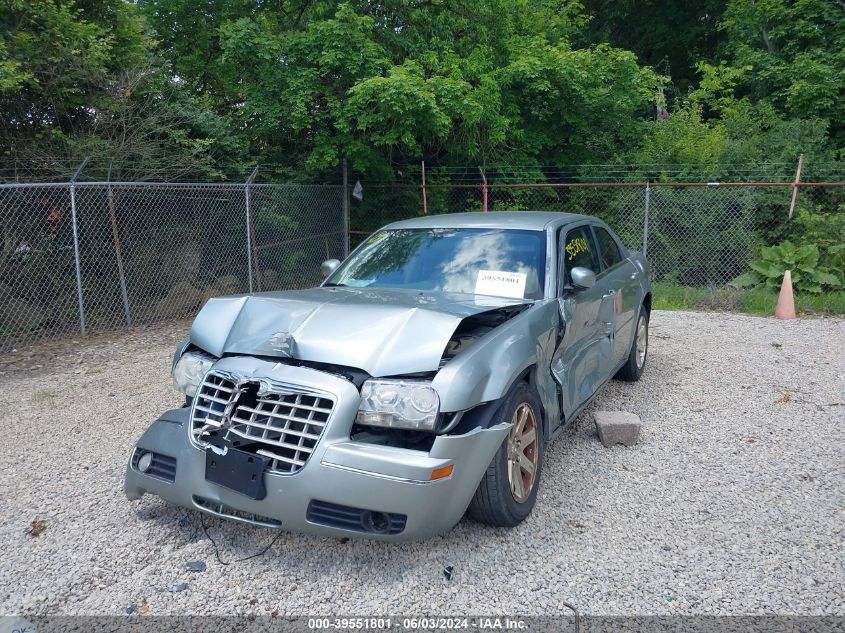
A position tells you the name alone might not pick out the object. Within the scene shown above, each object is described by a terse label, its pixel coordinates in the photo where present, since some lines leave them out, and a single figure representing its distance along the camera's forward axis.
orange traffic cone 9.75
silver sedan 2.84
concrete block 4.63
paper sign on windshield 4.12
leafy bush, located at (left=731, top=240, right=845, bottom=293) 10.49
